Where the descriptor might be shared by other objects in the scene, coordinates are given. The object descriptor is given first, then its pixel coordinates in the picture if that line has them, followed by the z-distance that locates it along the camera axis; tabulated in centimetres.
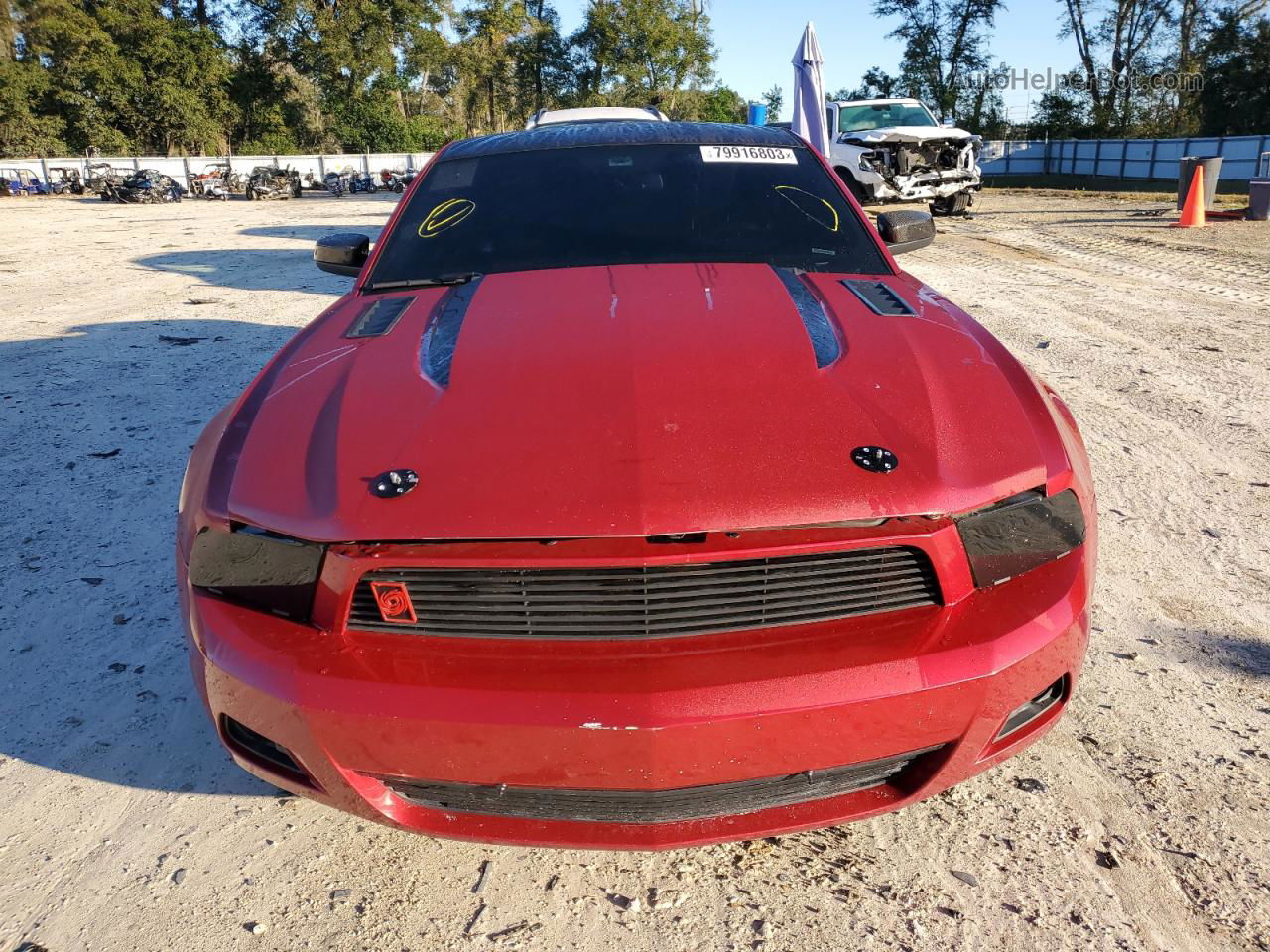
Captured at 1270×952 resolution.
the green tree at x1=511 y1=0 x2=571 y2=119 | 4471
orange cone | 1310
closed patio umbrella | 1217
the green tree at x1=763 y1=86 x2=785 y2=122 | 5116
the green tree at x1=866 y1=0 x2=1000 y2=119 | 3853
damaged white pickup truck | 1377
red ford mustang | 148
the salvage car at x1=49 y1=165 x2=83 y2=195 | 3434
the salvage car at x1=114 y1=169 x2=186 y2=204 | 2742
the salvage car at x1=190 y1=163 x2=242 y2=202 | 3012
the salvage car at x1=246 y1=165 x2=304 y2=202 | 2870
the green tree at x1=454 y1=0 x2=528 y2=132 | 4472
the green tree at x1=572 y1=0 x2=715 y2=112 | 4106
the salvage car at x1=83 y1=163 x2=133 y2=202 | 2830
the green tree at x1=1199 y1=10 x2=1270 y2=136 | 2844
